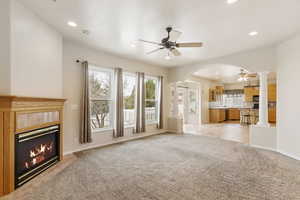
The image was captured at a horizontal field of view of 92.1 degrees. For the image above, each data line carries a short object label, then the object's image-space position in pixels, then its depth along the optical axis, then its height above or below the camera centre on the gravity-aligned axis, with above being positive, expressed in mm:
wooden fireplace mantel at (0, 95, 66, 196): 2072 -374
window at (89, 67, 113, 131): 4430 +112
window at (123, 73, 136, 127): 5264 +131
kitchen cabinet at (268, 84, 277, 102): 8417 +434
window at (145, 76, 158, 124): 6121 +65
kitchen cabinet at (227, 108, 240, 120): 10773 -1016
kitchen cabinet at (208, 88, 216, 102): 9989 +381
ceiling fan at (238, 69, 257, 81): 6174 +1104
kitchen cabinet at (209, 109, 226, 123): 9703 -1002
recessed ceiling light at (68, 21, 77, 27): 2910 +1582
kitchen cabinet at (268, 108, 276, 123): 8289 -845
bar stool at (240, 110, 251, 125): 9020 -1061
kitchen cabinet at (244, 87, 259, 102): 9288 +539
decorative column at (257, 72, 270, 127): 4277 +11
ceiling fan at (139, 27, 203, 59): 2895 +1238
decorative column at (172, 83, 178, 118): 6787 -118
